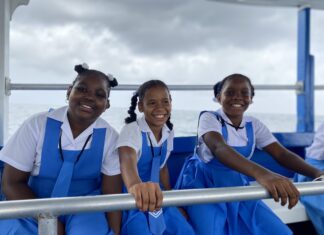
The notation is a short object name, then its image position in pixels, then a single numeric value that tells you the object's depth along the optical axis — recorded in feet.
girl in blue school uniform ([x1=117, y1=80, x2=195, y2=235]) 4.62
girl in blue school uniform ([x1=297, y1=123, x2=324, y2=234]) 6.07
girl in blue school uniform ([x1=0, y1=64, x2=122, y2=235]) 4.59
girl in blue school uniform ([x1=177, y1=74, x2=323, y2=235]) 4.93
